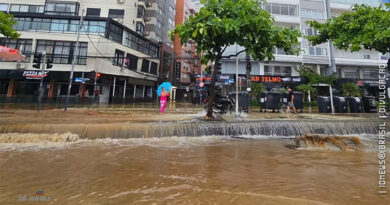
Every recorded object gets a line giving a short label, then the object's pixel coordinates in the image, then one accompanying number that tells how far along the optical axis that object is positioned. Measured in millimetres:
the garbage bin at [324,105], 11256
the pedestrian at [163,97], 10289
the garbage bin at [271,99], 11292
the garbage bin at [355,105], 11502
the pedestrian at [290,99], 10867
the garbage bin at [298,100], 11447
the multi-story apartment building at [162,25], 33750
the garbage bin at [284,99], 12422
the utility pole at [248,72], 12456
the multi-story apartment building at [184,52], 43784
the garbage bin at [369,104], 11352
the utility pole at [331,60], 24803
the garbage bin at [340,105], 11251
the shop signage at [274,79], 24031
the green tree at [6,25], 11613
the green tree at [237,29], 5480
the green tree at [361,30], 7879
